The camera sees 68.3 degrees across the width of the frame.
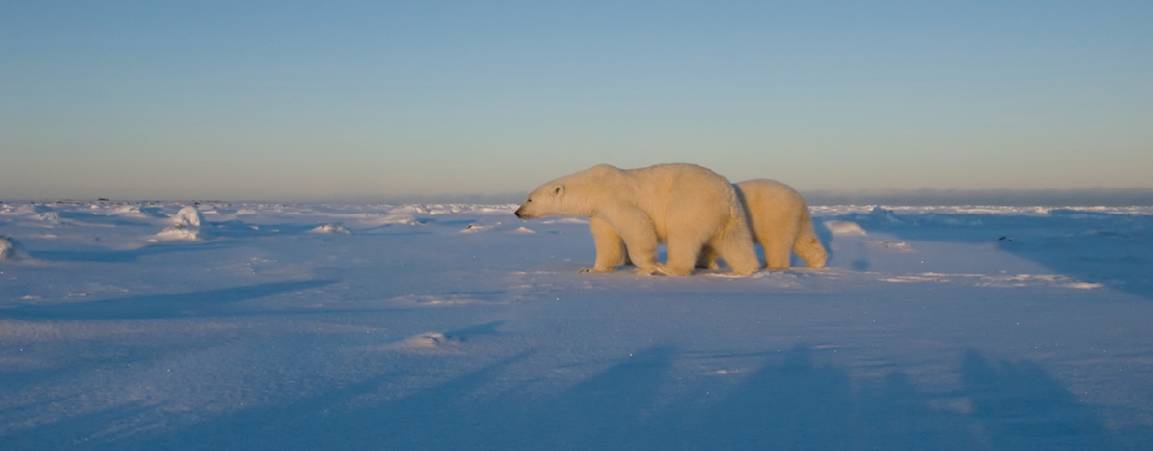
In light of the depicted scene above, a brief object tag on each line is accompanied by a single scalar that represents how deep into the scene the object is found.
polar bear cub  11.62
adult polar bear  10.38
